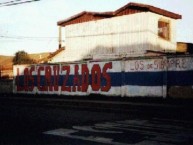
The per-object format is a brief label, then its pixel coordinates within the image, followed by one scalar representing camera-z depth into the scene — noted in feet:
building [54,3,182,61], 93.25
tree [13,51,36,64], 241.76
